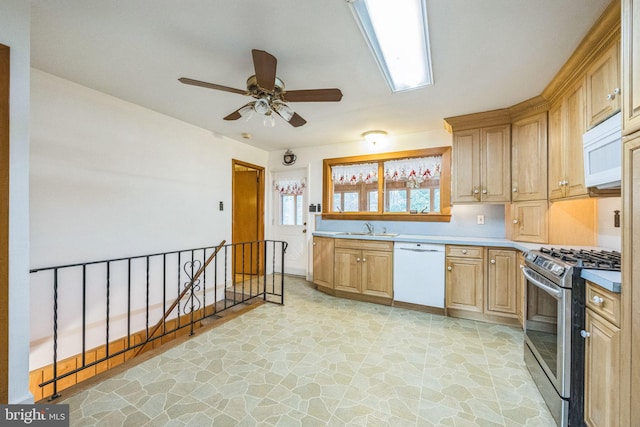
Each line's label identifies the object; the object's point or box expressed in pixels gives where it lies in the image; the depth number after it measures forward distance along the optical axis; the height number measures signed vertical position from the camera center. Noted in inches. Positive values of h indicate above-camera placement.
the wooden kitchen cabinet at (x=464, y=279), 113.8 -28.7
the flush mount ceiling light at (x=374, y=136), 144.9 +45.3
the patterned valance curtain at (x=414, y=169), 143.8 +26.5
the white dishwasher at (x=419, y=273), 120.9 -28.2
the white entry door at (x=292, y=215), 186.5 -0.8
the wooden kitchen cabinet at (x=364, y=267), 132.5 -28.2
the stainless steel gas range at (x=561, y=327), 54.7 -26.2
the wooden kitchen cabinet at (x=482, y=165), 116.2 +23.8
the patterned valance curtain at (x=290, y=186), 186.1 +20.3
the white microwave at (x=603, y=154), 56.8 +15.2
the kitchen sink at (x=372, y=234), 145.2 -11.4
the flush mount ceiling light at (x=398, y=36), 58.5 +47.5
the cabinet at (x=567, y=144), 79.4 +24.7
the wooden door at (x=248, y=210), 191.9 +2.7
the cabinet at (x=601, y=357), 44.9 -26.4
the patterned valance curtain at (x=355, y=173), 161.9 +26.7
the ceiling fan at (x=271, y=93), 65.6 +35.8
